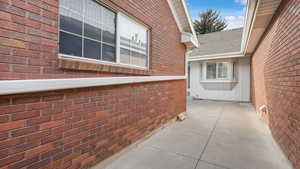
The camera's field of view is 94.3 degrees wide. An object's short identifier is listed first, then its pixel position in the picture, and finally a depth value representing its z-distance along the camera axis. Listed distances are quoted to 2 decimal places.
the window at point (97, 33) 1.94
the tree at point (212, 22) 24.68
